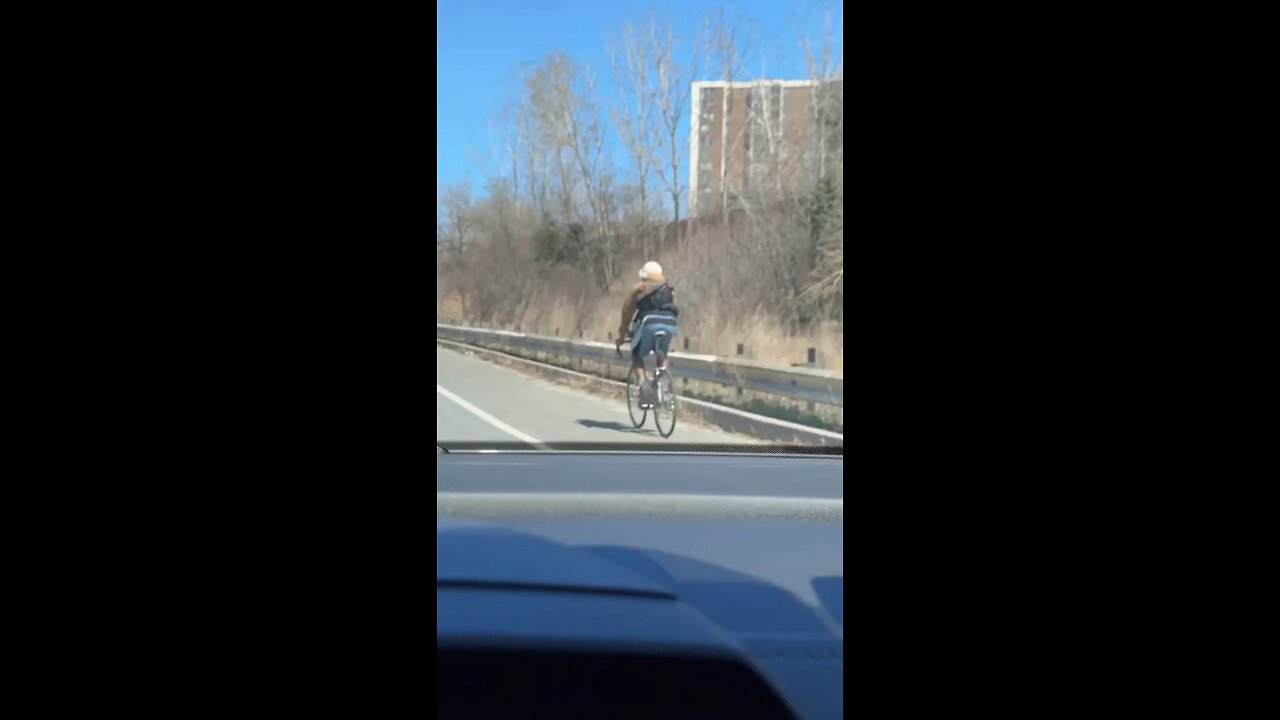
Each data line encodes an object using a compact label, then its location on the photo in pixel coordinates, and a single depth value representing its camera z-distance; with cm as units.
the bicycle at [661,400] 1031
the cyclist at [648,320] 1009
